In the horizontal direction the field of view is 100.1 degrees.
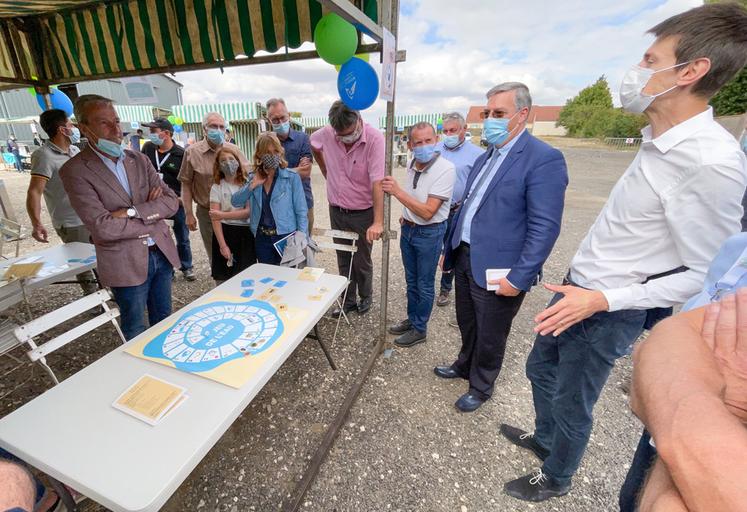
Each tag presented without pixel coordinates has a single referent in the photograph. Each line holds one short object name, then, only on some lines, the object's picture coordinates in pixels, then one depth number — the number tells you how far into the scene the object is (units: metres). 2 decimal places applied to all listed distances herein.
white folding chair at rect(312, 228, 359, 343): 2.97
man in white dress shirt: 1.06
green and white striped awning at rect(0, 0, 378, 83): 2.84
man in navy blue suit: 1.72
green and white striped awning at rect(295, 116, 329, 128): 24.28
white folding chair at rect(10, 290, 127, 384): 1.61
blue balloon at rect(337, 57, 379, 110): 2.28
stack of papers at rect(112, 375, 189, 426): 1.24
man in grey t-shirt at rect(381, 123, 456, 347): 2.59
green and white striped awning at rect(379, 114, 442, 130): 21.83
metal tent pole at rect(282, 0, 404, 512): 1.84
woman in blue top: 2.78
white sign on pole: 2.06
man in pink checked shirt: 2.87
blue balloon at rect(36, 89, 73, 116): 3.83
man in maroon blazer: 2.07
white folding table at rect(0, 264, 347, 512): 1.01
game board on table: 1.50
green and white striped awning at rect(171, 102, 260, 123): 17.05
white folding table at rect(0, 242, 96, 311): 2.42
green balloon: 2.30
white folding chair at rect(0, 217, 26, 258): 3.77
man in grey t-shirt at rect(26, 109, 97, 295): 3.11
